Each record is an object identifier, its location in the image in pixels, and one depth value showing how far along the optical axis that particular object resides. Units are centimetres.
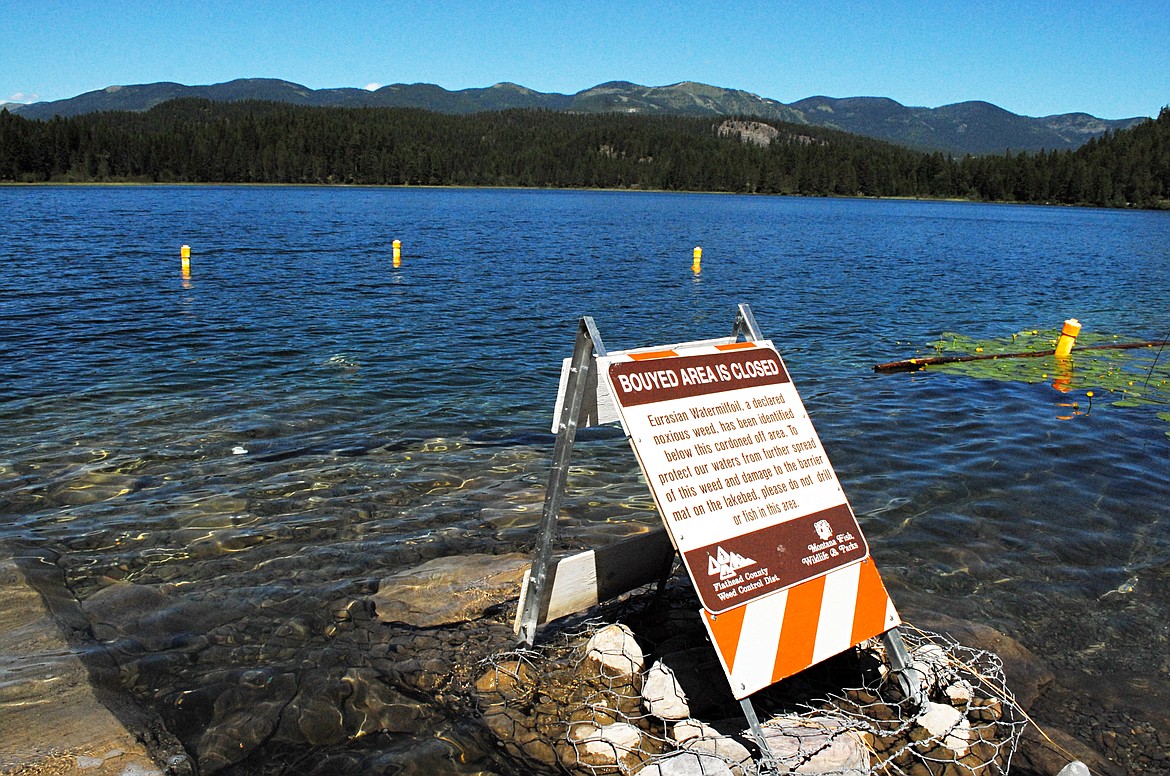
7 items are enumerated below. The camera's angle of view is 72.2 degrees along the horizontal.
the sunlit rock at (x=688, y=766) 440
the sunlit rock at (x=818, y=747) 459
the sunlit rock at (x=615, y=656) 562
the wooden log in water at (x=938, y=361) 1725
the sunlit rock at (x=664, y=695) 512
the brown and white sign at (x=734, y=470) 490
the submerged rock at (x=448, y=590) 669
